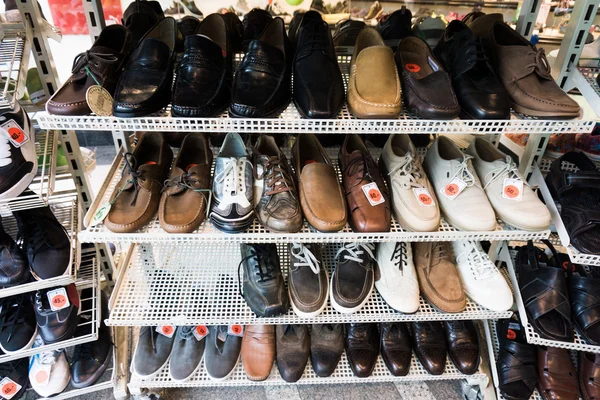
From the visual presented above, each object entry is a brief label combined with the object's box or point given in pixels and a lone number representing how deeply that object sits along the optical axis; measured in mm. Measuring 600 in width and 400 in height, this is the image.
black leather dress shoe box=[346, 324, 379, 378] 1371
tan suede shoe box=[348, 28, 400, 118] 926
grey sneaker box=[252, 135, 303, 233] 1050
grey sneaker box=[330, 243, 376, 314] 1211
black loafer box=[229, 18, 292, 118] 912
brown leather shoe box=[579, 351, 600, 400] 1323
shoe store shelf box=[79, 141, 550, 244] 1036
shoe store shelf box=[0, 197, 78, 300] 1161
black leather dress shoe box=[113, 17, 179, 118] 881
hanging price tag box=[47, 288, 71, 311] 1277
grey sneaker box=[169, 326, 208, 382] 1353
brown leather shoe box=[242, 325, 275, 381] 1342
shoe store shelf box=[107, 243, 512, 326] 1247
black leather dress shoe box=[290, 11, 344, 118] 934
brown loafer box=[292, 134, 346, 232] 1051
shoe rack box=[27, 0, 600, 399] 926
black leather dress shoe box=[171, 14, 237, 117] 903
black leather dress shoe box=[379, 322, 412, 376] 1385
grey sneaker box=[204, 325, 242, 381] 1359
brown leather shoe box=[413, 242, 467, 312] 1221
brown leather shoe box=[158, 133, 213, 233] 1042
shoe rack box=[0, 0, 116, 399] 996
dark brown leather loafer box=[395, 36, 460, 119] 932
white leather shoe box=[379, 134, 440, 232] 1084
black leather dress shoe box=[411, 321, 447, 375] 1381
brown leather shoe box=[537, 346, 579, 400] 1327
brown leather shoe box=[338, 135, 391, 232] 1083
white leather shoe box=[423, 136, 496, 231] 1084
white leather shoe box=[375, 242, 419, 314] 1217
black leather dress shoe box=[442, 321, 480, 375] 1380
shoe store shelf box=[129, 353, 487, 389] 1369
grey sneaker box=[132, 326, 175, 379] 1354
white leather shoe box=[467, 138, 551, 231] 1081
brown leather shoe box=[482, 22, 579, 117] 945
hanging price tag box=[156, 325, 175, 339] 1400
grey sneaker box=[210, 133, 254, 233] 1038
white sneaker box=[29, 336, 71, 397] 1330
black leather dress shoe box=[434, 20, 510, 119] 940
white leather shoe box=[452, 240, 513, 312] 1212
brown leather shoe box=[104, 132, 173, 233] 1039
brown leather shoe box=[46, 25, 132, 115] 882
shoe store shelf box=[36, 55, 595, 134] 892
